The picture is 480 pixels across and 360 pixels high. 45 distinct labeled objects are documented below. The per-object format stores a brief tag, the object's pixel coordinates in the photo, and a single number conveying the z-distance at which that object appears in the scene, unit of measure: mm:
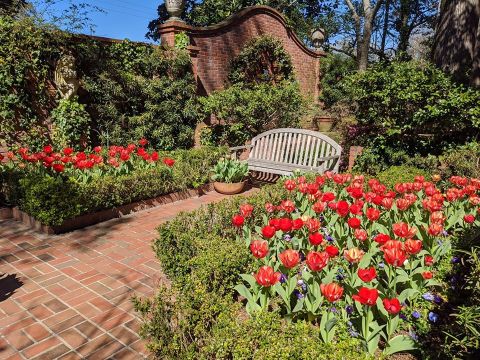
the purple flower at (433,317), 2400
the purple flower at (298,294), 2703
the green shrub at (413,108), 6395
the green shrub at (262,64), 11398
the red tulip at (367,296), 2059
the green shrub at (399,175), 5465
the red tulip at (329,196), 3715
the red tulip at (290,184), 4082
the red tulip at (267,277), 2299
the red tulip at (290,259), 2398
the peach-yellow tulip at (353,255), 2477
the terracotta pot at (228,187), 7219
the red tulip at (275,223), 3021
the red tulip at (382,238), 2711
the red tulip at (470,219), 3201
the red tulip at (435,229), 2871
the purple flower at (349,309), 2582
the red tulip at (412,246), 2476
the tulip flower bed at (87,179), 4906
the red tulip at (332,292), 2133
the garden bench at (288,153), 7168
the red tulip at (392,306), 2084
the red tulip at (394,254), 2340
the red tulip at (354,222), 2997
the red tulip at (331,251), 2506
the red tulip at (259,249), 2580
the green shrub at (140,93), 7973
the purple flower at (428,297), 2663
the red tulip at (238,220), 3164
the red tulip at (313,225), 3002
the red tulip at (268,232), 2862
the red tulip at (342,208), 3282
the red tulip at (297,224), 3050
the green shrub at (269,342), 1915
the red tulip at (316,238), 2752
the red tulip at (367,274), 2159
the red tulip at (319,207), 3388
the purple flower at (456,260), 2812
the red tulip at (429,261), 2742
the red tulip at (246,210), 3434
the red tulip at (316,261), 2324
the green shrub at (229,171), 7230
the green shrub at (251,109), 9102
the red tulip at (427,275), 2613
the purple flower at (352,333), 2385
